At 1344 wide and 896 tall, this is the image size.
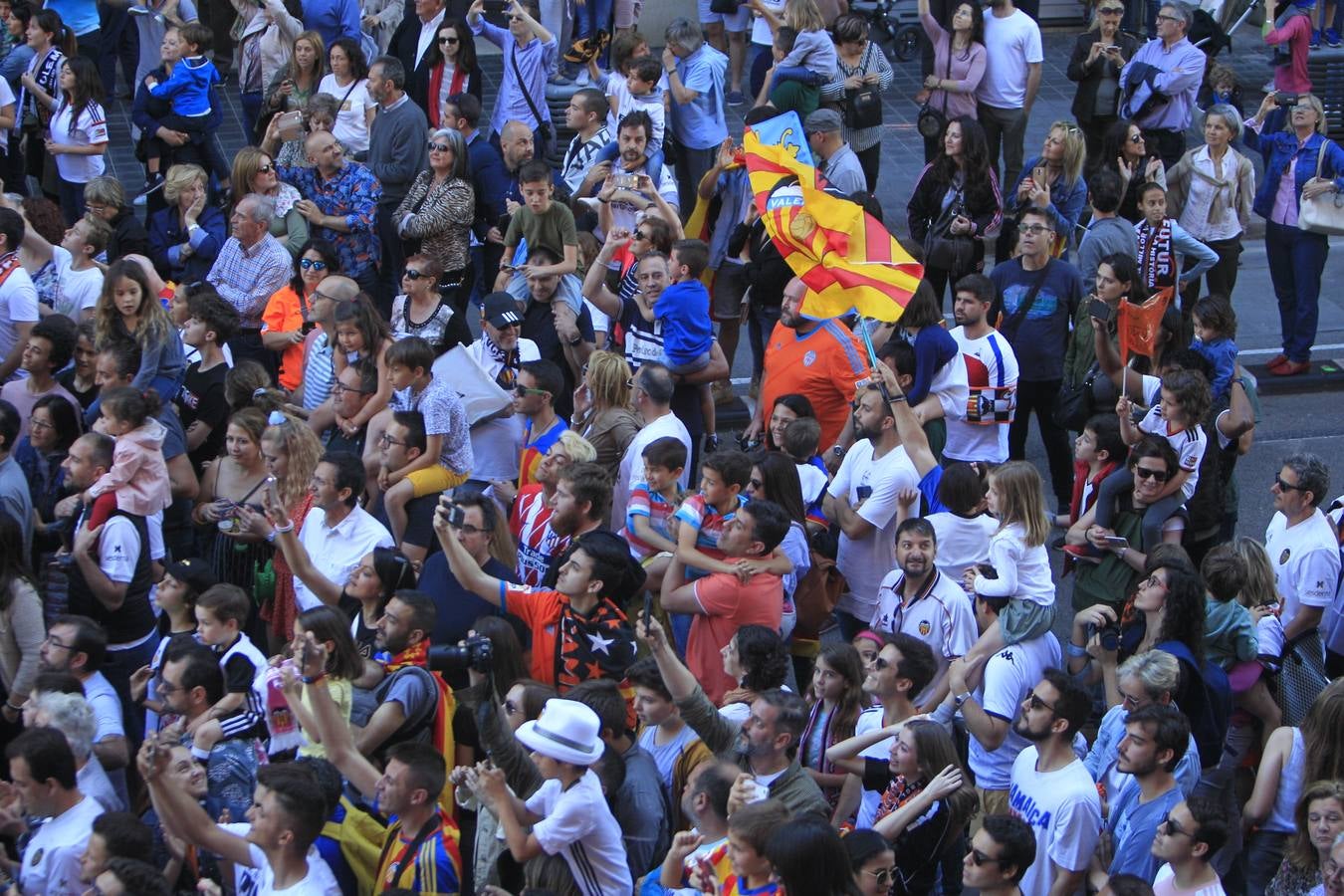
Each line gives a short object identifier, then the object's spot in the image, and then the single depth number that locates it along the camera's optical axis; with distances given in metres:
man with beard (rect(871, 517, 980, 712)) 14.20
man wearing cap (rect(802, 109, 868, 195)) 21.94
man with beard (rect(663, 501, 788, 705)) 13.91
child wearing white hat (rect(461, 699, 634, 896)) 10.98
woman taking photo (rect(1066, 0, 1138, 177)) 26.48
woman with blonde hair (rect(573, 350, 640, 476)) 16.66
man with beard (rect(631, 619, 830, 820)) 11.81
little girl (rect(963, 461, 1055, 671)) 13.98
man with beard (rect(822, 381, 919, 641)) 15.70
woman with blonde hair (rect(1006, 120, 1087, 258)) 21.91
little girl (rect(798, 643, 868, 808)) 12.89
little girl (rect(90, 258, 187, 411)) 17.14
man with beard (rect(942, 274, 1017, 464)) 18.08
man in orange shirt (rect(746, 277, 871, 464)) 17.75
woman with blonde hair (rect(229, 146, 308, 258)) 20.72
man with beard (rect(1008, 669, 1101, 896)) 12.02
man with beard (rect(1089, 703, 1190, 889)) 12.09
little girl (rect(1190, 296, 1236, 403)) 18.53
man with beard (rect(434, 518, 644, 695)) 13.38
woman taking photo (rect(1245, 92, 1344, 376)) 23.05
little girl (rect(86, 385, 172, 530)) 14.77
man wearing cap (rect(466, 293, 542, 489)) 17.28
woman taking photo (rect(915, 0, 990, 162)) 25.50
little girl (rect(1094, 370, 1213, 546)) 16.22
